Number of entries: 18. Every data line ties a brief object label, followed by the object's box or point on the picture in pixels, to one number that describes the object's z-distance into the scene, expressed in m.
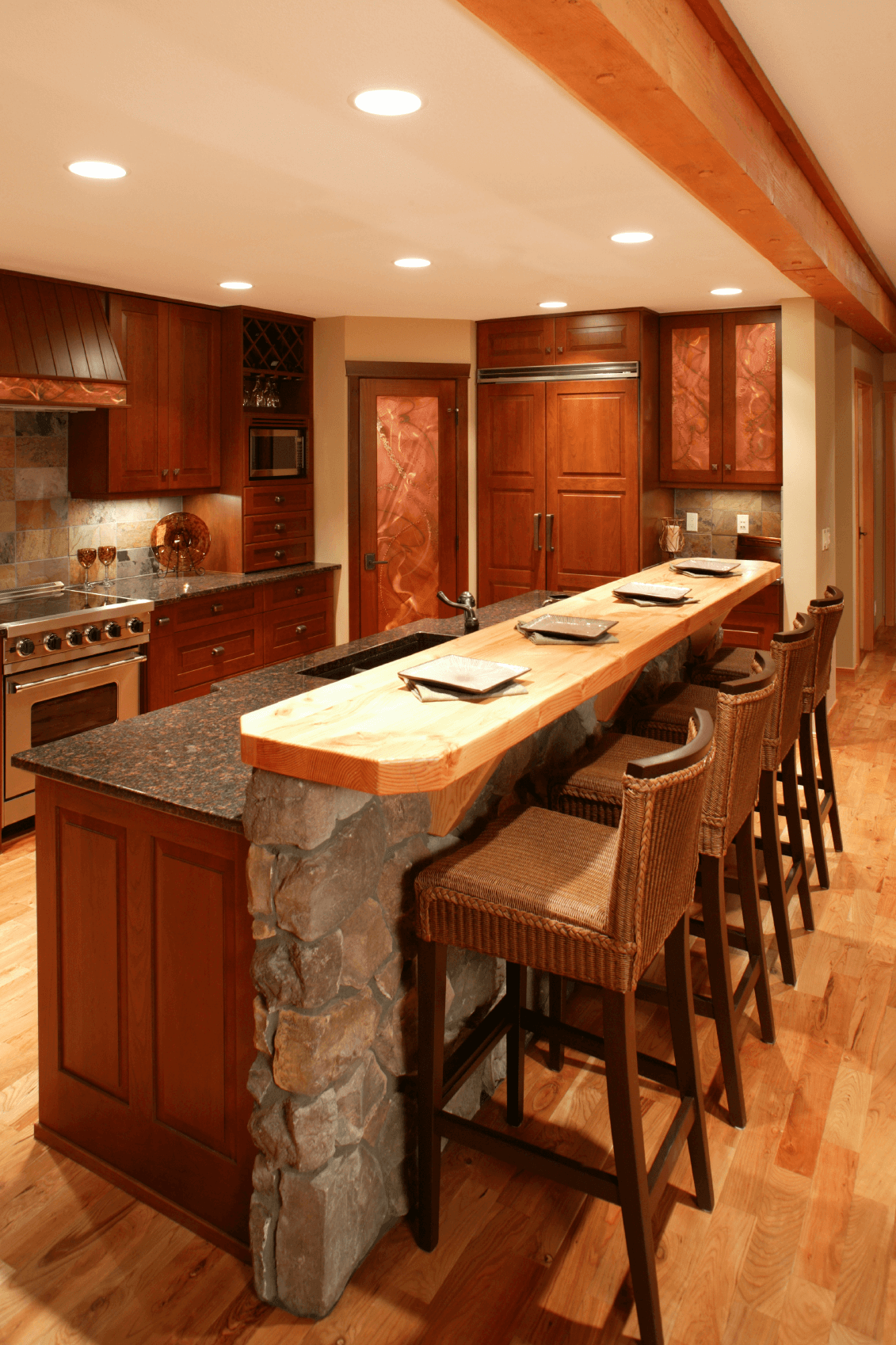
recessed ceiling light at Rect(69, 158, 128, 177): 2.88
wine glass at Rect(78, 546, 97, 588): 5.04
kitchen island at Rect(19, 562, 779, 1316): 1.71
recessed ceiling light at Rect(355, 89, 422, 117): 2.39
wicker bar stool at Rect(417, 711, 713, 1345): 1.70
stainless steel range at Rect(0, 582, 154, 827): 4.15
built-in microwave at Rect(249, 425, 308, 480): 5.72
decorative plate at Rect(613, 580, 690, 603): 2.96
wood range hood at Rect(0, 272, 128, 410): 4.34
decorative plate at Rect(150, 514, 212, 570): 5.64
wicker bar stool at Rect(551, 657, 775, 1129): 2.30
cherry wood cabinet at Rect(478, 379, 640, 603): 5.78
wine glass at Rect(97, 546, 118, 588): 5.18
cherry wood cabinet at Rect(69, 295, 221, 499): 5.02
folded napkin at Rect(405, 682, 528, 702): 1.88
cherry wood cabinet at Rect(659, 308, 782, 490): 5.57
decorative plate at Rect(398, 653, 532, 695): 1.89
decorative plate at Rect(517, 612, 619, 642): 2.38
